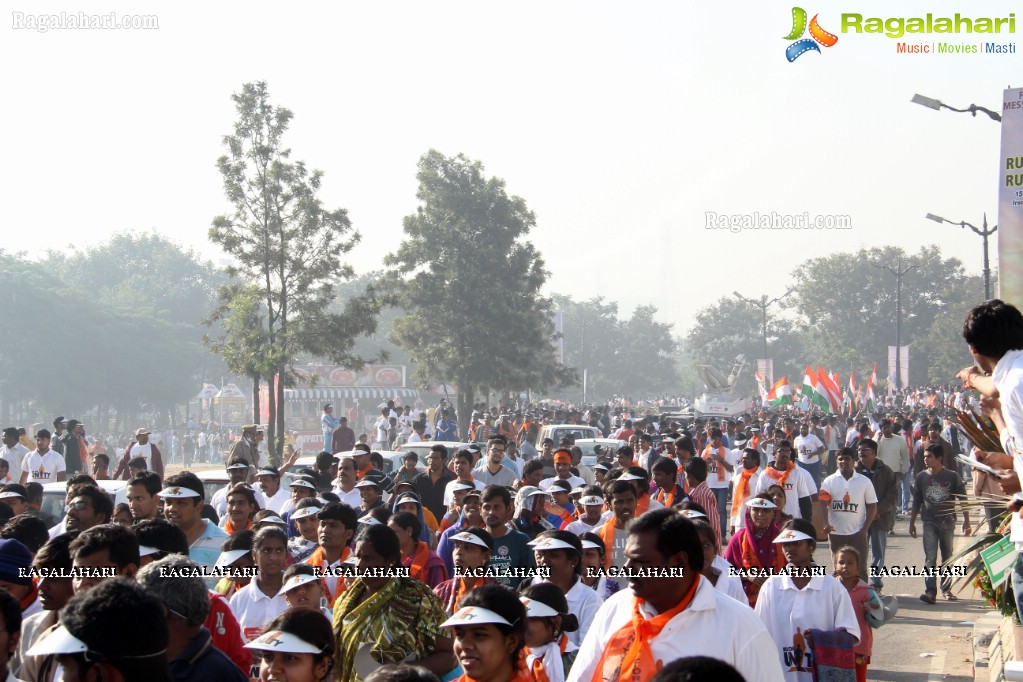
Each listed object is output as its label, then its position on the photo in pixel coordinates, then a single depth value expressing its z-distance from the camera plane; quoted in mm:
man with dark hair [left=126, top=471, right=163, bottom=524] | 8578
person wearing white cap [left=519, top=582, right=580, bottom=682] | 5031
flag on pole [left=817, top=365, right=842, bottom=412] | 39531
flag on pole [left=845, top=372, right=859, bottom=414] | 43603
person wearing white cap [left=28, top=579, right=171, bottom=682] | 3363
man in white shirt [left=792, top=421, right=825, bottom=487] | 18484
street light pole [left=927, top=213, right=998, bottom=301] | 27125
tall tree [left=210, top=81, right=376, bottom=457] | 23906
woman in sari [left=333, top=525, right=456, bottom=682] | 5148
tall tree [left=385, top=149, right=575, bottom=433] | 38219
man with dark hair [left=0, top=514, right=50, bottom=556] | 6883
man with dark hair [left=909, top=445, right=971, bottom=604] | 13062
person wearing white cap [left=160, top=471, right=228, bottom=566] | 7805
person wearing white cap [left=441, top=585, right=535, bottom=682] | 4227
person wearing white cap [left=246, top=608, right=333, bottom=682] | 4375
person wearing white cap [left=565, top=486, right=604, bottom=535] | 9211
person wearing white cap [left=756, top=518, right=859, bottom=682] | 6679
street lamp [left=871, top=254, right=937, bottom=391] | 52653
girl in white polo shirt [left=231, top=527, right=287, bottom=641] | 6242
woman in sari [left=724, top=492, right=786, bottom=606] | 8008
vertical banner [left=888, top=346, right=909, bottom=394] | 53000
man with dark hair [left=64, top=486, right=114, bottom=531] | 7855
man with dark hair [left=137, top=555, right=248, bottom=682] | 4367
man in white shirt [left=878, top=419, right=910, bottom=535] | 17812
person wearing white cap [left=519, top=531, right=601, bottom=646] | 6078
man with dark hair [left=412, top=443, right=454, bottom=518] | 12641
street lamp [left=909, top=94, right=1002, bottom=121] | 15320
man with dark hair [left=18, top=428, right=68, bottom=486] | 15297
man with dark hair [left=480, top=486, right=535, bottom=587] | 7641
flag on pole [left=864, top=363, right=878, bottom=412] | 42019
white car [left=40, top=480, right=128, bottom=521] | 12492
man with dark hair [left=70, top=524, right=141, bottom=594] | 5234
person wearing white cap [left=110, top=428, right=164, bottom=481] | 16703
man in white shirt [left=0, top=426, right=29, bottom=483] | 16281
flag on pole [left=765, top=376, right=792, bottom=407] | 42531
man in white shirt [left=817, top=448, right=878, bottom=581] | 11867
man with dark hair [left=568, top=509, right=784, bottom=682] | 3752
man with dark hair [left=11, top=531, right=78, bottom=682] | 5277
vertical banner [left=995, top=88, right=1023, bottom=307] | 10375
